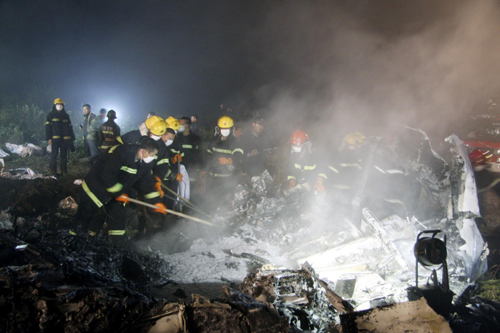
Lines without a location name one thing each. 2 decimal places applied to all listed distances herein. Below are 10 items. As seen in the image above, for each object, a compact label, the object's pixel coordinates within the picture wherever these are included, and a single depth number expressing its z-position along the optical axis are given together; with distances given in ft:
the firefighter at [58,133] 21.95
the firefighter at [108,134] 19.72
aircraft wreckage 6.32
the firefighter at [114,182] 12.82
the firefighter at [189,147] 20.29
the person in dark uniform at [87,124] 24.85
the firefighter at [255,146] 21.15
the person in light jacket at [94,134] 24.22
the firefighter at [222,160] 19.63
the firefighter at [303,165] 17.02
